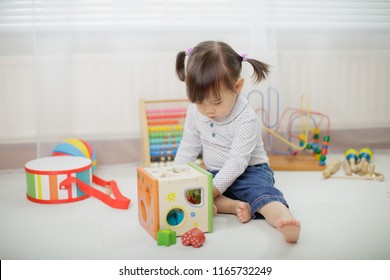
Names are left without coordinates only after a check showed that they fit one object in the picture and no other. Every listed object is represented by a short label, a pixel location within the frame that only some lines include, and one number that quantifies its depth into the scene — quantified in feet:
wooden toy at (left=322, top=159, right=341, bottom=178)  5.99
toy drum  4.89
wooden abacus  6.24
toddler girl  4.18
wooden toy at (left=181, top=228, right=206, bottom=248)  3.70
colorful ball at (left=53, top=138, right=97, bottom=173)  5.84
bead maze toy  6.50
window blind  6.04
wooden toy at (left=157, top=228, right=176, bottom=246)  3.74
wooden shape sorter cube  3.77
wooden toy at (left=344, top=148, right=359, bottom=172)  6.44
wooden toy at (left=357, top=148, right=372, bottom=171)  6.55
